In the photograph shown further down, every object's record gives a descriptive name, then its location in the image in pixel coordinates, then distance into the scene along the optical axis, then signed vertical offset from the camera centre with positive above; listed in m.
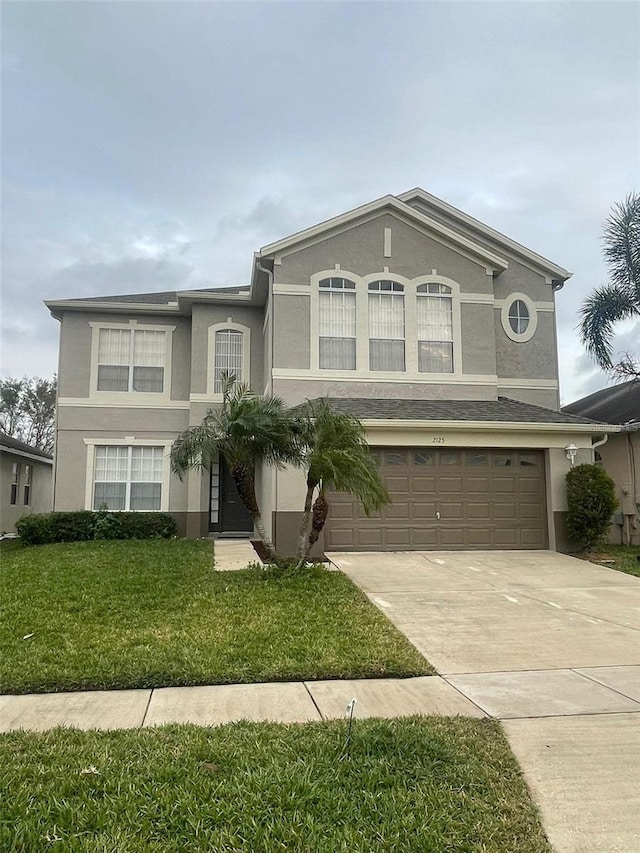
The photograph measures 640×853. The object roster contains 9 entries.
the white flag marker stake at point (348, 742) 3.74 -1.55
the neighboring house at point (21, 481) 19.62 +0.60
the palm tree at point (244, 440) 9.36 +0.92
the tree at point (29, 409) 38.12 +5.62
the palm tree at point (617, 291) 15.07 +5.27
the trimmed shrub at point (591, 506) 12.76 -0.13
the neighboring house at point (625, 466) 15.22 +0.89
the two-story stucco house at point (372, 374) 13.15 +3.19
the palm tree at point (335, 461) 9.21 +0.58
